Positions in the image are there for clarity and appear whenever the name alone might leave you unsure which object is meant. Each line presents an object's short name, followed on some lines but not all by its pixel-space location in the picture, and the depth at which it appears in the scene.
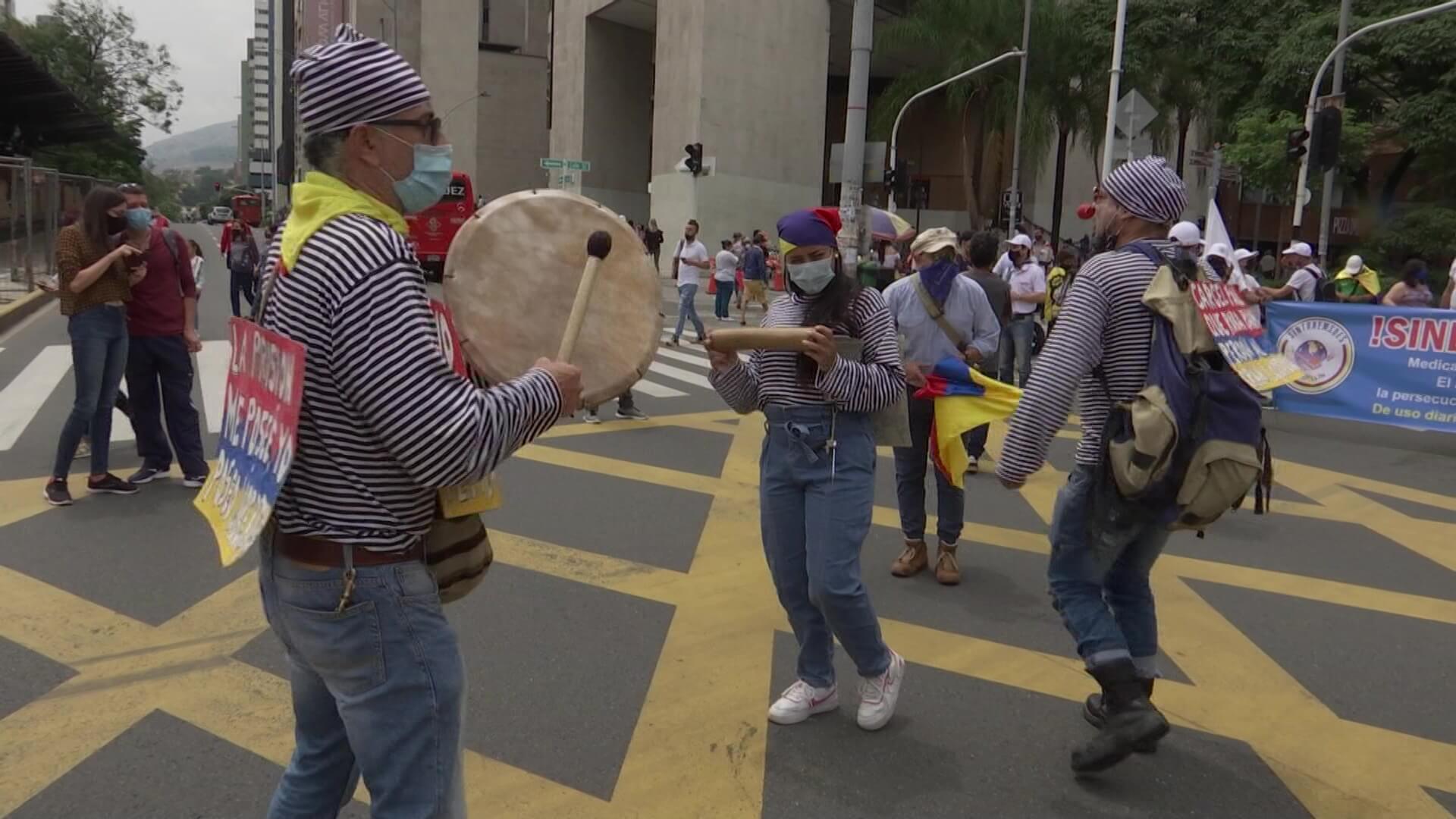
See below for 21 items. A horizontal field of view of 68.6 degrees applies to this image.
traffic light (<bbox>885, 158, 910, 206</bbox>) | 21.34
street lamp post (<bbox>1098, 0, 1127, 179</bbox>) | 20.95
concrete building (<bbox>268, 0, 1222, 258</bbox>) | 35.53
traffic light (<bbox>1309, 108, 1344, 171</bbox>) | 15.91
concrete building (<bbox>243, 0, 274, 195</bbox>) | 137.02
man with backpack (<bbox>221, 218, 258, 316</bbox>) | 16.47
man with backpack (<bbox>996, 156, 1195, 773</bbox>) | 3.30
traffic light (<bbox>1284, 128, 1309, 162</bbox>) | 17.14
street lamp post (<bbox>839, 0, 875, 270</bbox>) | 14.05
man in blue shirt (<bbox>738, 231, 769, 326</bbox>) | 21.80
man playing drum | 1.84
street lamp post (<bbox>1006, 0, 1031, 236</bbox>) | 32.12
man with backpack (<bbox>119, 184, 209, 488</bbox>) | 6.78
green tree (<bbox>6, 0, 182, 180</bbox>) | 60.12
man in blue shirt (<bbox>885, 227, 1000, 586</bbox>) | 6.11
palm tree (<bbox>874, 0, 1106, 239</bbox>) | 37.03
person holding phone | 6.41
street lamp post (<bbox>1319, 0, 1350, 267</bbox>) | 18.50
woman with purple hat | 3.61
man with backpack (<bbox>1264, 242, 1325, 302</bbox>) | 12.51
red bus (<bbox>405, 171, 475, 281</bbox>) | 20.73
